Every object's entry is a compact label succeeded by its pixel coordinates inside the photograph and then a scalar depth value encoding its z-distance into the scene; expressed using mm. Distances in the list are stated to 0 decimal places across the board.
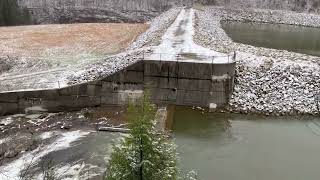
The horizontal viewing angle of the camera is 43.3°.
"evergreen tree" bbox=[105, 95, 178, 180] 9203
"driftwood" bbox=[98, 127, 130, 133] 19748
